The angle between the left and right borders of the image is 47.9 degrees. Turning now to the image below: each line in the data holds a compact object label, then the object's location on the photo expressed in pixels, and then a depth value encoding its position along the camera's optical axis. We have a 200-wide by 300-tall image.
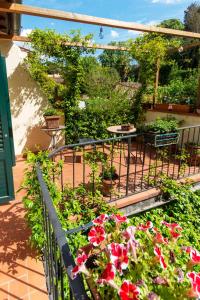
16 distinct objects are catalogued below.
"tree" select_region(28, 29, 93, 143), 5.41
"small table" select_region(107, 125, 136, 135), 4.52
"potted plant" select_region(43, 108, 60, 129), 5.44
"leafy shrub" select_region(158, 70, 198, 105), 6.86
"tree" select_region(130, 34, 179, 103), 6.20
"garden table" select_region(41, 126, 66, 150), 5.45
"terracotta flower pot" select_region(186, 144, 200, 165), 4.79
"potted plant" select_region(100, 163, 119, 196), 3.51
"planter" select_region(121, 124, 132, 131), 4.72
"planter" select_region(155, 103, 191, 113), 5.91
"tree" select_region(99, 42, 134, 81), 8.64
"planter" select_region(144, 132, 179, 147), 4.17
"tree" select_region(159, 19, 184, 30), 23.98
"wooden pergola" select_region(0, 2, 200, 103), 3.19
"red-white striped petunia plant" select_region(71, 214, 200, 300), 0.80
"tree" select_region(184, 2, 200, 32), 20.66
